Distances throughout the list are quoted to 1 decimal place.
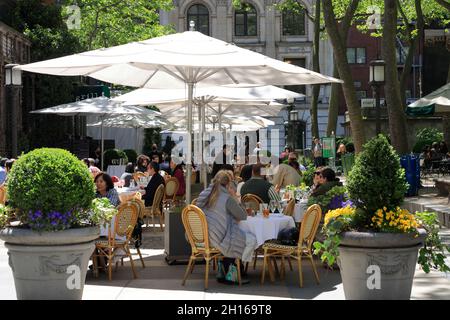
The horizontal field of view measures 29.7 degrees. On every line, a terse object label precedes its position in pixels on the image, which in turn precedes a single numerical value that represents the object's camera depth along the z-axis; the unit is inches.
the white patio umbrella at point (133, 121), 978.1
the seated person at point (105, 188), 472.7
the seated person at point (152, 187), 670.5
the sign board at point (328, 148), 1266.0
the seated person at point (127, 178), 725.9
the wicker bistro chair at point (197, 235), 402.9
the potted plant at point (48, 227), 306.0
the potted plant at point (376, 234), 299.1
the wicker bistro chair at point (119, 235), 420.8
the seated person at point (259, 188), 528.4
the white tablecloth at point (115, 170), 1034.7
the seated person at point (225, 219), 405.4
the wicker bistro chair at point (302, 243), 411.2
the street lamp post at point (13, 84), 820.6
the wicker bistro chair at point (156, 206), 652.1
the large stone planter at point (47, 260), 305.4
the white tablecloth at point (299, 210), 529.7
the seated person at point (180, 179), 749.9
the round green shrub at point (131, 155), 1580.7
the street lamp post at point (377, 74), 866.1
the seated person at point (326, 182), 503.2
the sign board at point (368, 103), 1749.3
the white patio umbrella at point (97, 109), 862.5
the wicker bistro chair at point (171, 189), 721.0
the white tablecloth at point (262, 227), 423.2
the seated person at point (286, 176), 725.8
